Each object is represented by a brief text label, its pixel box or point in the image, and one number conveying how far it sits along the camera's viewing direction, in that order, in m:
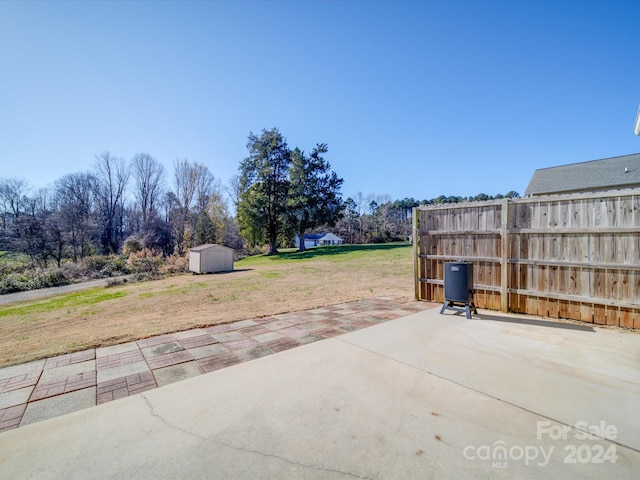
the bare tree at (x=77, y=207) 23.52
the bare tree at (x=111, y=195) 29.36
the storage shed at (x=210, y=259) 17.42
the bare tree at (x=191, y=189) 30.66
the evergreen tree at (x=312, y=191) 27.52
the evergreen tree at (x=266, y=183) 27.36
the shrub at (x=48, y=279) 15.16
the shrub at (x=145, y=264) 17.71
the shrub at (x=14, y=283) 14.11
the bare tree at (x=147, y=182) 32.28
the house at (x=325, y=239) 54.38
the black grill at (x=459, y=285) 4.72
